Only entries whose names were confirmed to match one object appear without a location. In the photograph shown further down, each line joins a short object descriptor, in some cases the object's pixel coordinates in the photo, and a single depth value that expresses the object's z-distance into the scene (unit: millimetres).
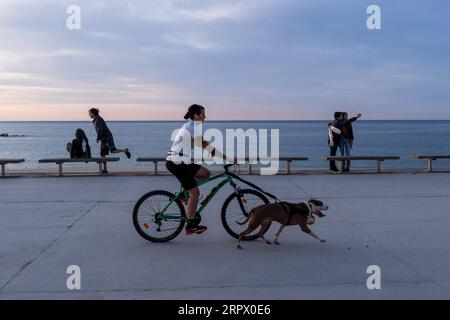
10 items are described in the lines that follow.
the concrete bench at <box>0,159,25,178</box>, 14078
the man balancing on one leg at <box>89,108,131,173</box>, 14000
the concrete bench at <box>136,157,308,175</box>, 14322
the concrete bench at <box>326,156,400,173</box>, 14258
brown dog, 6543
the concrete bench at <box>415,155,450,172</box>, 14927
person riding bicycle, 6637
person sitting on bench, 14414
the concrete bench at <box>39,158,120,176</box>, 14091
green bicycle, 6891
